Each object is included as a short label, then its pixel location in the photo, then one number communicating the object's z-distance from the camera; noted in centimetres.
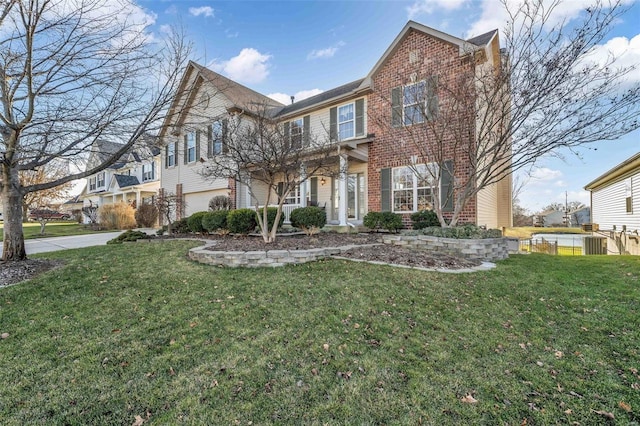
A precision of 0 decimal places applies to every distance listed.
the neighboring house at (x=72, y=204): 3508
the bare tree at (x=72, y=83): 492
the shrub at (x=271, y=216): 1019
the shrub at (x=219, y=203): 1329
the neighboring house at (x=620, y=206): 1102
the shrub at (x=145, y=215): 1766
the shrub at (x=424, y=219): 932
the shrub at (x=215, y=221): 1066
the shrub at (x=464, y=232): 736
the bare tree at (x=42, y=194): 2136
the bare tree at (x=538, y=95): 677
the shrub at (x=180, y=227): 1256
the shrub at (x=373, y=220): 1004
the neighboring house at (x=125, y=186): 2302
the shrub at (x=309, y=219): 973
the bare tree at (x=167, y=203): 1214
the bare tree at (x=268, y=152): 711
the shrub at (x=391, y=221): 979
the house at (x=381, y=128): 913
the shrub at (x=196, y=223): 1168
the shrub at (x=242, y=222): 1002
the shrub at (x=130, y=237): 979
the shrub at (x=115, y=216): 1717
